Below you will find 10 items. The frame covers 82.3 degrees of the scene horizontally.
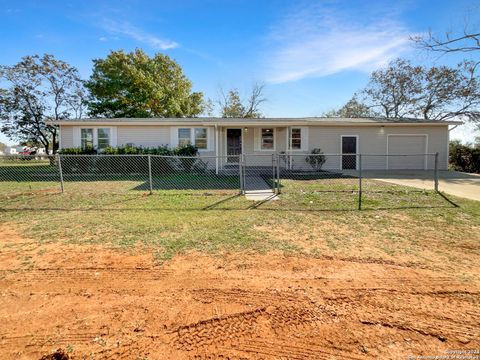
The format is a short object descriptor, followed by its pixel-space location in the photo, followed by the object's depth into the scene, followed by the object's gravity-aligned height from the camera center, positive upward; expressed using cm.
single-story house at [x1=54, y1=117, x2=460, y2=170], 1498 +152
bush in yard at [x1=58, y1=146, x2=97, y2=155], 1399 +72
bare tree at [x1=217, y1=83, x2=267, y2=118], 3534 +721
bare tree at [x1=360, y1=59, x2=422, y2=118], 2706 +770
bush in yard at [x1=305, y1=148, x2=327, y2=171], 1556 +15
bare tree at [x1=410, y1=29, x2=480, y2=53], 1833 +799
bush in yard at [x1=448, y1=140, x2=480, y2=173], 1731 +27
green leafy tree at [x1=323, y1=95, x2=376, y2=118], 3253 +664
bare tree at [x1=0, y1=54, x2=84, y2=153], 2570 +637
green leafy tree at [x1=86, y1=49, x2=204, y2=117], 2578 +754
